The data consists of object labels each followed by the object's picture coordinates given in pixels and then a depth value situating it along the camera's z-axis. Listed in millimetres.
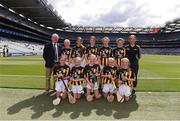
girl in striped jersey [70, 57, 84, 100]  3531
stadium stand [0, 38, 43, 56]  19317
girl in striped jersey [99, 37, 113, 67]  3821
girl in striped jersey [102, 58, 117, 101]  3590
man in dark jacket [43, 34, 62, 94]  3779
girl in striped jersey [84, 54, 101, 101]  3565
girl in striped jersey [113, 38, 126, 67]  3765
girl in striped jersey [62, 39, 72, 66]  3736
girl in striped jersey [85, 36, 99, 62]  3873
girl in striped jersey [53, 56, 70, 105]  3539
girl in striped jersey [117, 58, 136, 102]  3517
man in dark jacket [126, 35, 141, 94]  3776
